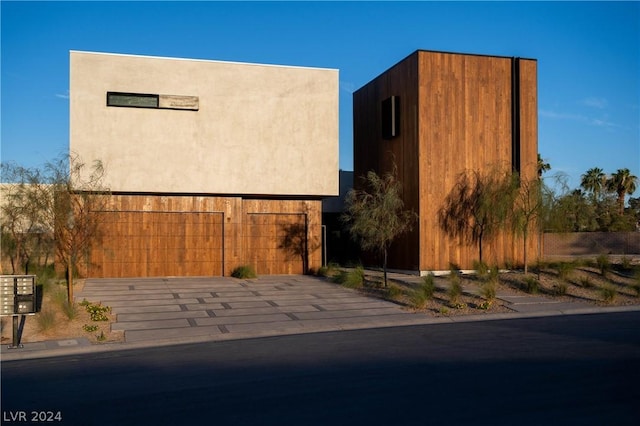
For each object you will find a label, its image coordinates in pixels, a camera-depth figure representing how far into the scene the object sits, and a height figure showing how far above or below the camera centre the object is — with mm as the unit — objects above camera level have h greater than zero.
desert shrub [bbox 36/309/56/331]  13922 -2215
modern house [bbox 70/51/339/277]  24062 +2357
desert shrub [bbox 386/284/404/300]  19375 -2245
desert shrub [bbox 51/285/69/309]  16109 -2059
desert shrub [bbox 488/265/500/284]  20716 -1885
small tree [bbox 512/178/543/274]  22859 +410
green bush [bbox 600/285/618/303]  18797 -2238
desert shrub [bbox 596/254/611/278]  22773 -1668
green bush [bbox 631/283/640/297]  20120 -2185
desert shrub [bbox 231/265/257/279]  24500 -2052
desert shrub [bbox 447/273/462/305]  18234 -2104
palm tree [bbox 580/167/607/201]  56281 +3279
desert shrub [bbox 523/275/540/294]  20156 -2131
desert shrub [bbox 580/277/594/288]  20750 -2091
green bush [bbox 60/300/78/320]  15162 -2178
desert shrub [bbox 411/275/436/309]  17828 -2155
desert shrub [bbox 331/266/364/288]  21766 -2081
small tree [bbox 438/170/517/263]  24547 +277
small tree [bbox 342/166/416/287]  20688 -17
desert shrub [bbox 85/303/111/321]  15434 -2313
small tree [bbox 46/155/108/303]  16989 +75
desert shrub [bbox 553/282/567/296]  19875 -2211
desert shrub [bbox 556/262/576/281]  21759 -1787
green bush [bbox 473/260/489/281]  22312 -1837
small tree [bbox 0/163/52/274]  18578 -23
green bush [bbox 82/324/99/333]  14109 -2414
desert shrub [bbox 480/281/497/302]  18359 -2128
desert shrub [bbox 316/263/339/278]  25400 -2090
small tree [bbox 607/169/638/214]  55125 +3036
